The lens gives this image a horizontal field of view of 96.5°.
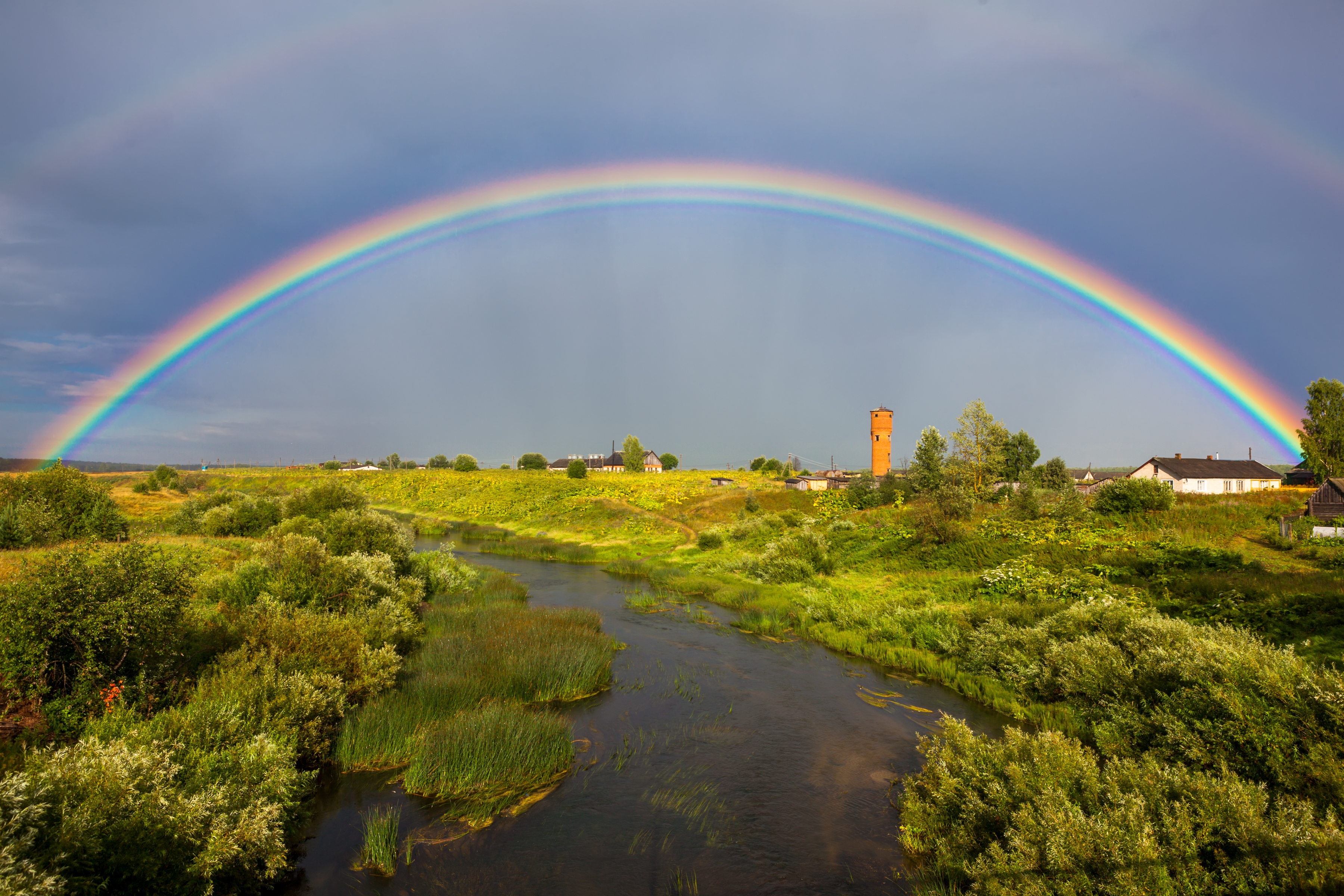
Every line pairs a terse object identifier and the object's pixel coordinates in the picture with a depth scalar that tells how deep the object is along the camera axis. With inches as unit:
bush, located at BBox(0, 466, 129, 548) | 1051.9
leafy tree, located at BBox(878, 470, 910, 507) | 2301.9
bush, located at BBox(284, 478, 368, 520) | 1461.6
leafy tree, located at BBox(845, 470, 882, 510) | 2327.8
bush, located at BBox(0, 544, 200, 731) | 399.2
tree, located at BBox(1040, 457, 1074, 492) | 2711.6
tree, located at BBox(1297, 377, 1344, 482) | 2893.7
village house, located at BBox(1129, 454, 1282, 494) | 2827.3
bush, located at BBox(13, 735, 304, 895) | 261.4
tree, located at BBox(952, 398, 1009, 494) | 2503.7
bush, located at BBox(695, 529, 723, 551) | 1841.8
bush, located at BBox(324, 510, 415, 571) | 1103.0
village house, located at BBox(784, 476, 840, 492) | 3083.2
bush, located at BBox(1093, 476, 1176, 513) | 1280.8
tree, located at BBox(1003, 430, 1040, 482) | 3361.2
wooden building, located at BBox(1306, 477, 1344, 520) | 1437.0
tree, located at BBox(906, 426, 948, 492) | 2476.6
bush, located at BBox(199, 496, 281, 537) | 1423.5
